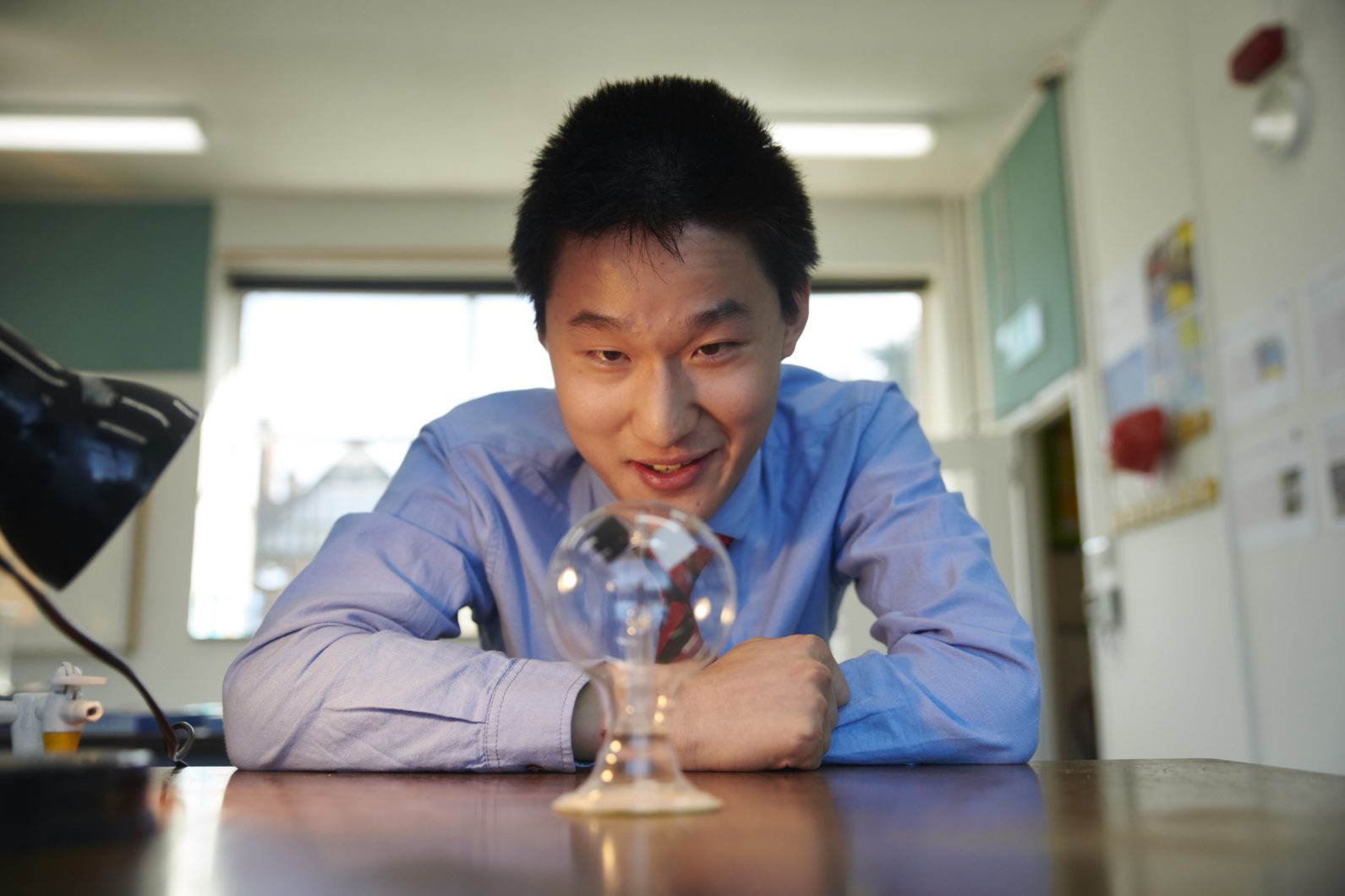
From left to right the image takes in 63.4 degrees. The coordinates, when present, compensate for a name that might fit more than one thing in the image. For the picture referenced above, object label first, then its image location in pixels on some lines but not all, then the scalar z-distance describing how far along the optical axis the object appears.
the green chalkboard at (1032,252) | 3.95
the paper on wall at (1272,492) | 2.47
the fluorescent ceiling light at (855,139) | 4.33
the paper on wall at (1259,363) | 2.53
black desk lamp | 0.63
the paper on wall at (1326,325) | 2.30
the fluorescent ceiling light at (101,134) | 4.28
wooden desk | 0.35
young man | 0.86
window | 4.88
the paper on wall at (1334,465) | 2.30
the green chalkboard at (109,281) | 4.93
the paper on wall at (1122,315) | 3.33
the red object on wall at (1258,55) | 2.45
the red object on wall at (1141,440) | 3.11
